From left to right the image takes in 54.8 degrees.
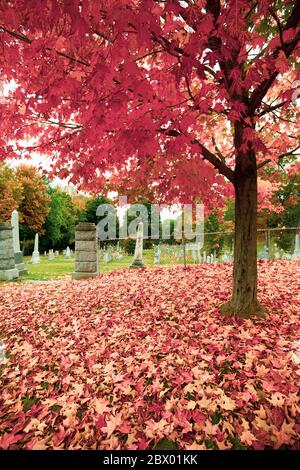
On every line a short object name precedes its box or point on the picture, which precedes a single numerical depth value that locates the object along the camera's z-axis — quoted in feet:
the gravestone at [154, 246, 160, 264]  72.13
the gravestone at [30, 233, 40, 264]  70.44
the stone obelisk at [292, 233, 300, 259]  43.93
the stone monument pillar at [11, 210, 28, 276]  44.16
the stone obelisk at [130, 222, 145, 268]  42.57
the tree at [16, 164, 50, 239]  113.60
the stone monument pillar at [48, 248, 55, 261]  87.98
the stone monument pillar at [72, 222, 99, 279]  35.09
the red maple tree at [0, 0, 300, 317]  9.98
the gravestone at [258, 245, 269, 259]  44.84
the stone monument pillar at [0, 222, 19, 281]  37.91
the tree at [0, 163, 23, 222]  95.20
